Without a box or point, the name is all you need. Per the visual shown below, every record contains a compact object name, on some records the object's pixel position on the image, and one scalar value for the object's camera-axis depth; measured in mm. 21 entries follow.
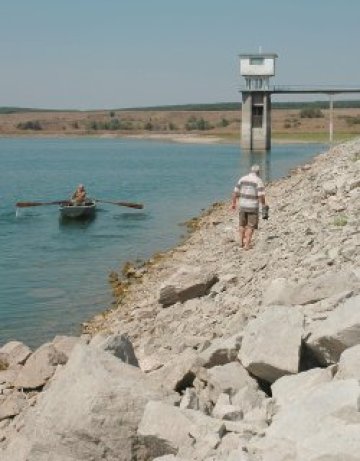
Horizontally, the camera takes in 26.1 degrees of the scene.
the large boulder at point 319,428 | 5395
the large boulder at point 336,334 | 7328
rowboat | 35719
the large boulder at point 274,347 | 7605
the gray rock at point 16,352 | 12484
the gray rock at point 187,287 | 14289
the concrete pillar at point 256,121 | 88438
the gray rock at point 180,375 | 8133
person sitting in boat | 36594
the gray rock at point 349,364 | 6660
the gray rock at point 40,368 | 10719
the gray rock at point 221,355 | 8383
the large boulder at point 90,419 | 6910
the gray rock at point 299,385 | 6941
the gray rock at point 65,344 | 11317
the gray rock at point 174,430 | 6492
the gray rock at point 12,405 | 9961
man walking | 16531
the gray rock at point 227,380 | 7621
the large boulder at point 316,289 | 9320
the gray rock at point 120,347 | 8516
